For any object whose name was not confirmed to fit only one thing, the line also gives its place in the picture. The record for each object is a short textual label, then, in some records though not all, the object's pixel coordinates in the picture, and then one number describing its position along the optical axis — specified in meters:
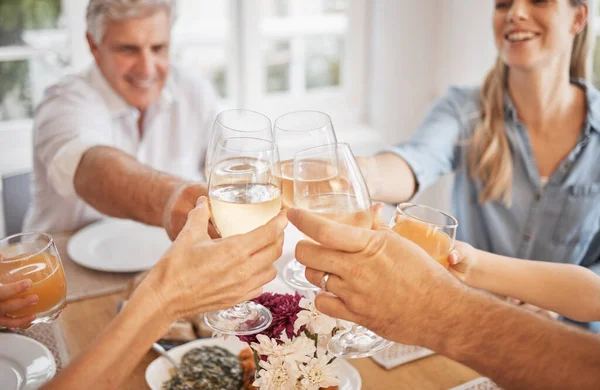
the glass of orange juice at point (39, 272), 1.07
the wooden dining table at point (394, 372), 1.14
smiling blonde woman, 1.85
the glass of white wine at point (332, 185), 0.92
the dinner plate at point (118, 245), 1.59
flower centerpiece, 0.89
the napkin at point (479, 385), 1.12
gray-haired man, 1.71
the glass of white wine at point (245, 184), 0.91
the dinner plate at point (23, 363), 1.09
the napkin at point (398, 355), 1.18
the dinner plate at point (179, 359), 1.11
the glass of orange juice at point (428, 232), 1.04
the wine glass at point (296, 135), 0.98
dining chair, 2.14
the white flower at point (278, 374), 0.89
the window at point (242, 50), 2.89
